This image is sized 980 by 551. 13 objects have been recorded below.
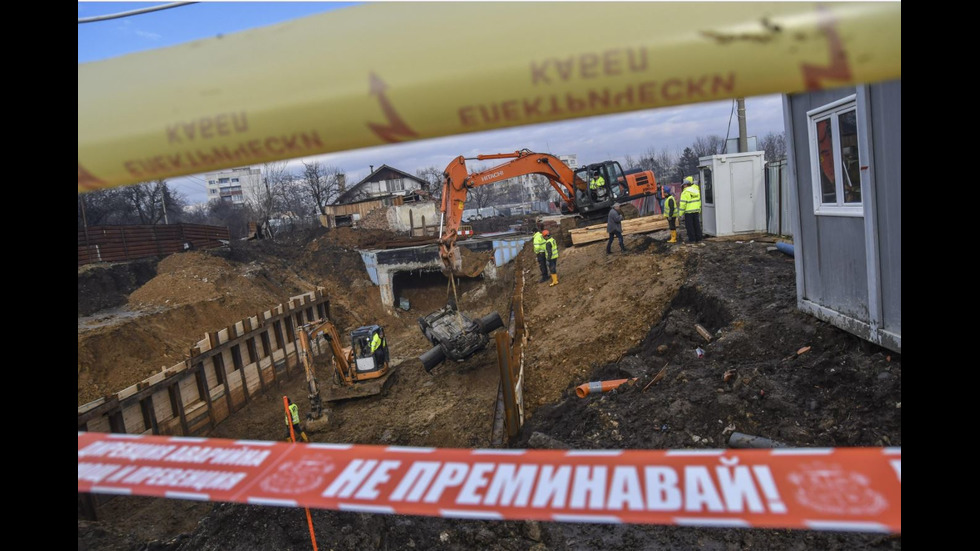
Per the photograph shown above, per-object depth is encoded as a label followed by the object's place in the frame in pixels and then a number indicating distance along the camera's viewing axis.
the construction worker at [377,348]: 11.30
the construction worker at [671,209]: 14.60
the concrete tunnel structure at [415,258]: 22.20
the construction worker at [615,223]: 14.89
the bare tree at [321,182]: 43.44
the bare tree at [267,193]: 36.27
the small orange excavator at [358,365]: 11.12
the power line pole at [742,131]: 15.70
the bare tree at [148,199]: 35.69
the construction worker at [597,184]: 17.97
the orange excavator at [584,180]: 15.41
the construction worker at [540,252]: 15.12
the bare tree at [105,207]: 33.00
